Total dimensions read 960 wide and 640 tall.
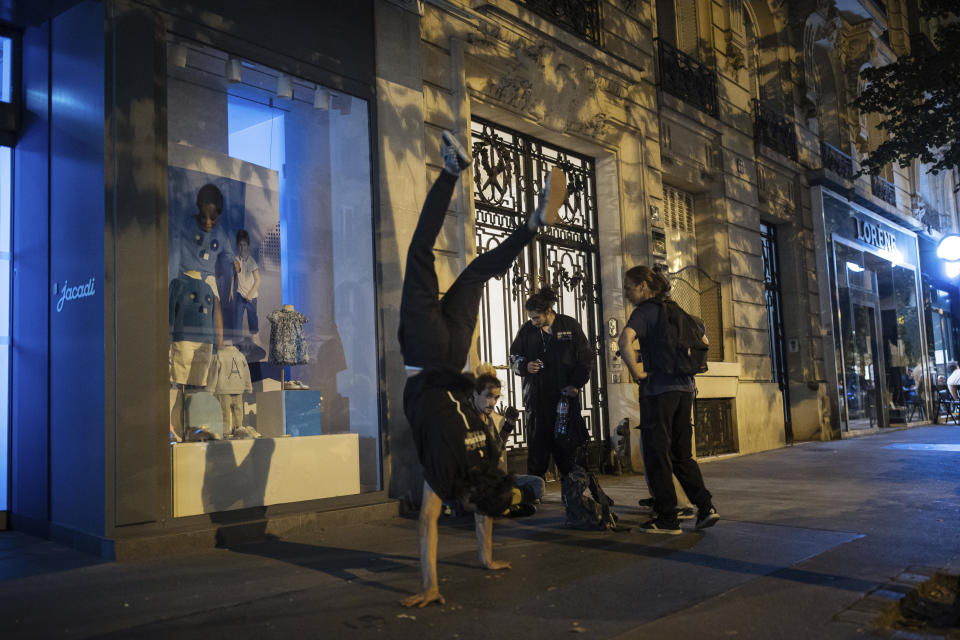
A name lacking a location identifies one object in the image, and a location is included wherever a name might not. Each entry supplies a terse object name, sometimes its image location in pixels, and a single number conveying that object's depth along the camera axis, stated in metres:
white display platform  5.50
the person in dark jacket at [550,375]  6.57
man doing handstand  3.76
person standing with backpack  5.48
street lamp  23.30
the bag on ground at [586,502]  5.64
